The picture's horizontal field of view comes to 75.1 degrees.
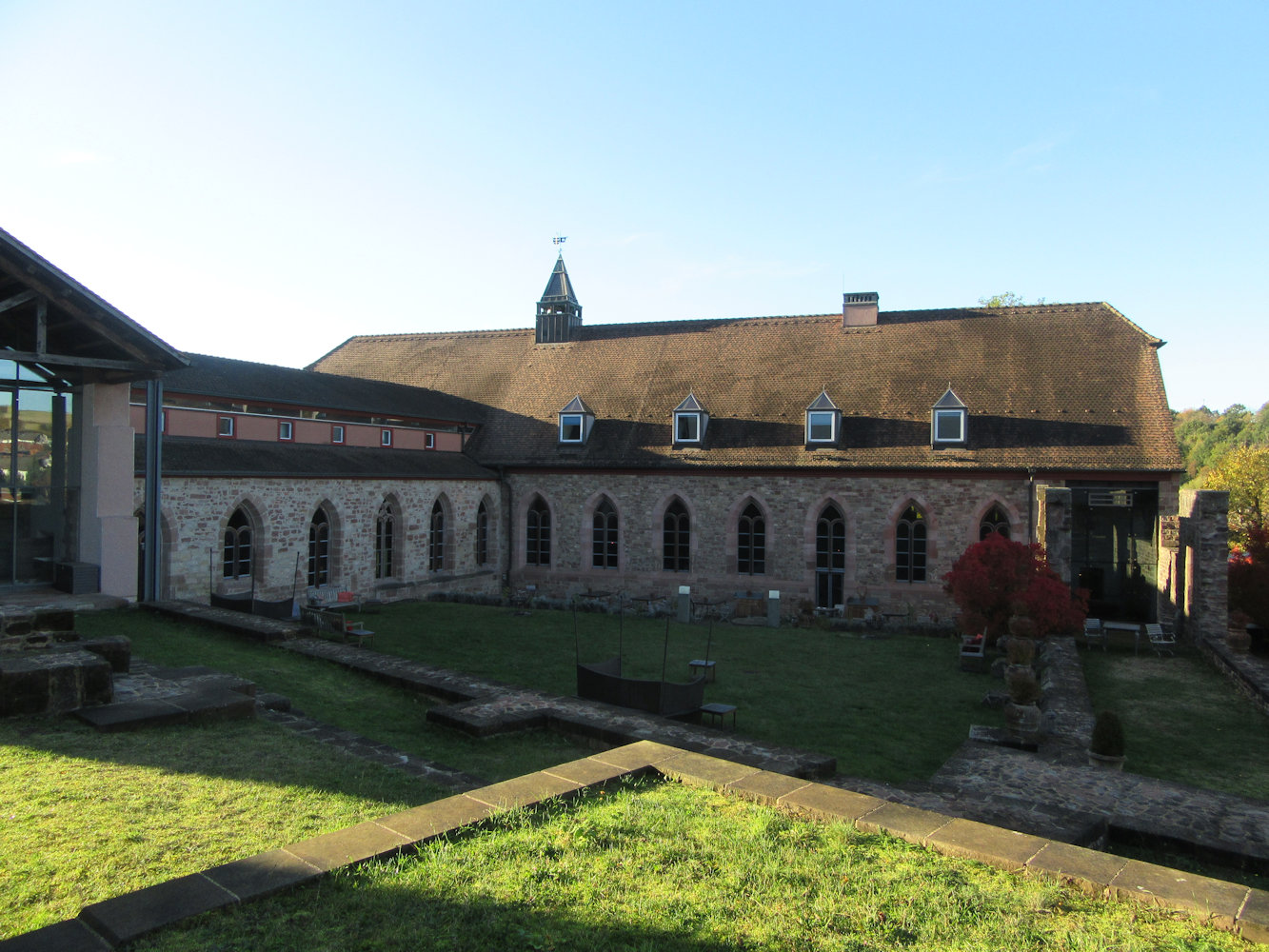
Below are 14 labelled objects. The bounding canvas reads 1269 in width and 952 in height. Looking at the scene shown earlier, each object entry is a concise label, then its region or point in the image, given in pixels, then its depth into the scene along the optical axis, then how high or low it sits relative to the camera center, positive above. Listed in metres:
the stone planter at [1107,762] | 10.80 -3.51
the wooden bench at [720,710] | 11.78 -3.12
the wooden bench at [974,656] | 17.52 -3.41
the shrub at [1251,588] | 20.38 -2.27
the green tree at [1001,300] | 49.44 +11.69
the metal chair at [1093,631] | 20.88 -3.45
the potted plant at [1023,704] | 12.30 -3.18
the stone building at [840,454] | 23.28 +1.16
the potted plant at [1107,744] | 10.80 -3.28
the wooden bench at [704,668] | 15.01 -3.31
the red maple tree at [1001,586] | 17.61 -1.99
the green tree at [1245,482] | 52.59 +0.96
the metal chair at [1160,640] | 19.47 -3.41
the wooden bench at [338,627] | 16.19 -2.81
